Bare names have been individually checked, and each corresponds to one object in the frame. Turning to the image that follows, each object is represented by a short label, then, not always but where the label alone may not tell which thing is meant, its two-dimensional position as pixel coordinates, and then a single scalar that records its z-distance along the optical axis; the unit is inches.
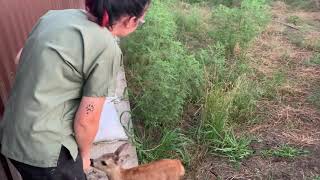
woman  57.4
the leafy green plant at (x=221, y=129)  122.5
